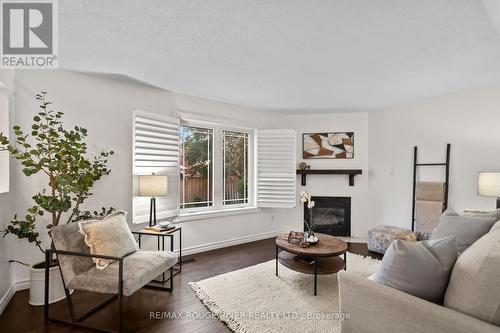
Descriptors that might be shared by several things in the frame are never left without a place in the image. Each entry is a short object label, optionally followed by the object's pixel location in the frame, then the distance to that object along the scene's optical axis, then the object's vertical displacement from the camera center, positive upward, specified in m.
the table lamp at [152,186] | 3.18 -0.29
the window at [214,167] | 4.25 -0.08
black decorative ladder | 3.97 -0.13
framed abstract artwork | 5.04 +0.36
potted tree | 2.42 -0.16
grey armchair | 2.12 -0.93
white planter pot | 2.49 -1.18
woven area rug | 2.23 -1.37
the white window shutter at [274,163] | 4.95 +0.00
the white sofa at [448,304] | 1.23 -0.72
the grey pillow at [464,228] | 2.27 -0.58
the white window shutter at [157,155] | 3.39 +0.09
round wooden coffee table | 2.76 -1.13
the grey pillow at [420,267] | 1.42 -0.58
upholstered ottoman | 3.86 -1.08
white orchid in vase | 3.08 -0.86
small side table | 3.08 -1.07
